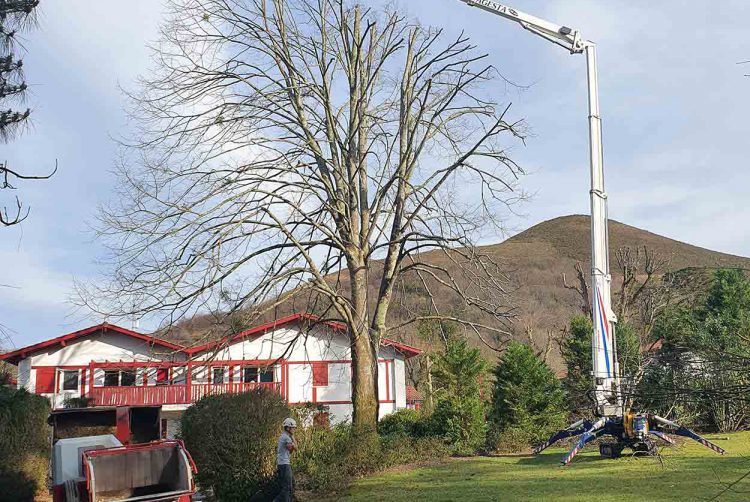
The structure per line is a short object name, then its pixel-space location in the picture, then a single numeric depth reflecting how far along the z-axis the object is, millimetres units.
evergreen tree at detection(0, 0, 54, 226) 12773
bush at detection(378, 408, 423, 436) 26105
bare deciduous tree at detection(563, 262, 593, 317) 36062
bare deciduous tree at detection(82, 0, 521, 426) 20359
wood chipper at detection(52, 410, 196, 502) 12297
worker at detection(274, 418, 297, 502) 13038
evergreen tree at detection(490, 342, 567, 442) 24625
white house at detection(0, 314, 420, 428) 38656
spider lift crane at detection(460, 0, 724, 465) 16797
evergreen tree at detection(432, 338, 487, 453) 23766
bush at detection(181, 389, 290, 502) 14766
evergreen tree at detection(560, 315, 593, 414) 27203
